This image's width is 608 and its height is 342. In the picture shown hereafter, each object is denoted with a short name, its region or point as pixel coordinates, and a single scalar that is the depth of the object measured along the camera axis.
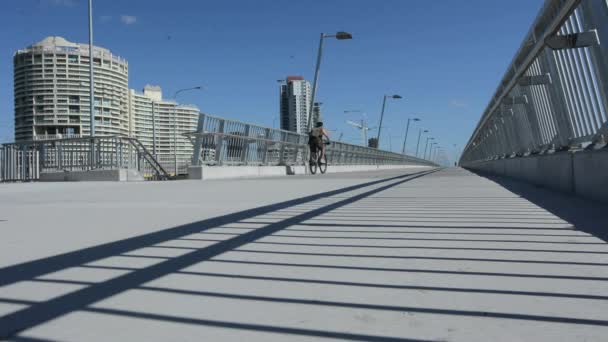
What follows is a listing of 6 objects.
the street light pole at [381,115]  51.00
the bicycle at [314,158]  22.85
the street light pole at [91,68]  20.92
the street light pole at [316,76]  27.95
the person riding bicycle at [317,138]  21.95
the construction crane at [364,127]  60.71
